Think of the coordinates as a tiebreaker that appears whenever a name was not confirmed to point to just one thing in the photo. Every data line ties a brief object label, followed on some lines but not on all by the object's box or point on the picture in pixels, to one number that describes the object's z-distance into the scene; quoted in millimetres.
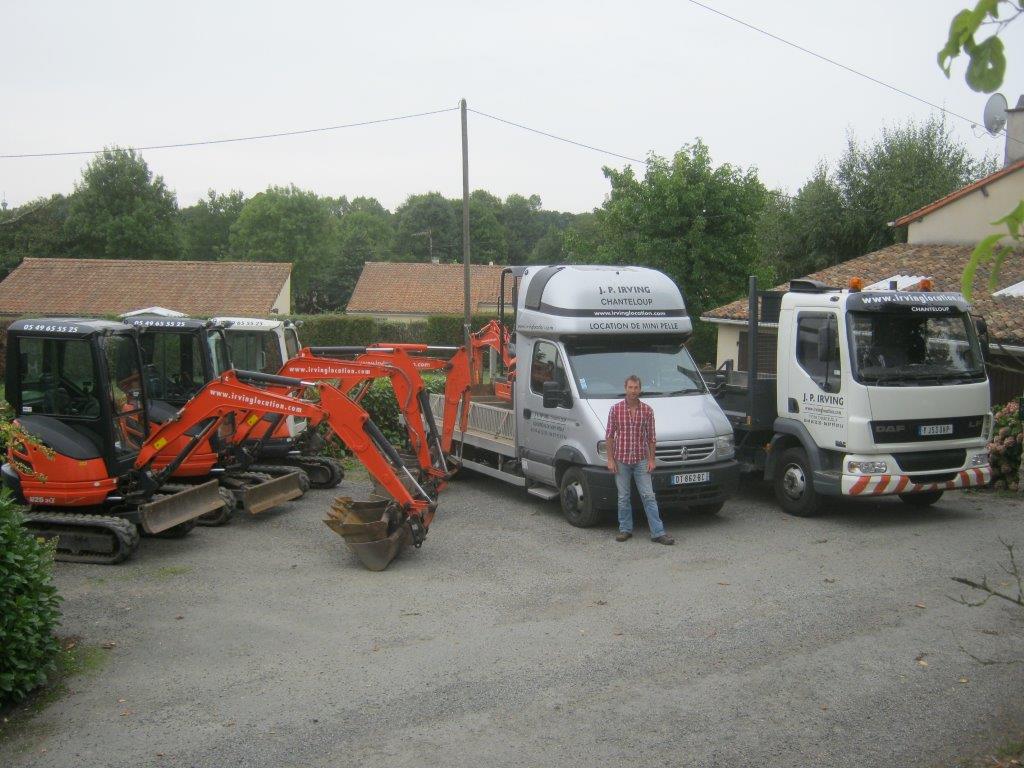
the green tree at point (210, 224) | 91250
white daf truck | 10570
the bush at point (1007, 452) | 13023
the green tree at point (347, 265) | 76875
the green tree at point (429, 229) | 84562
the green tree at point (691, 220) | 28812
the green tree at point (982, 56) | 2369
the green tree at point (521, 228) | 90250
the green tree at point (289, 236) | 83625
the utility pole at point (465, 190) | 26406
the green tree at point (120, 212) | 65688
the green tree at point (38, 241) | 59688
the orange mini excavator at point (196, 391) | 11461
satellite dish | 21178
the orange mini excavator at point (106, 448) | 9351
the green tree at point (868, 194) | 31953
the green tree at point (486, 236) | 82750
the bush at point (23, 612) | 5797
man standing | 10086
